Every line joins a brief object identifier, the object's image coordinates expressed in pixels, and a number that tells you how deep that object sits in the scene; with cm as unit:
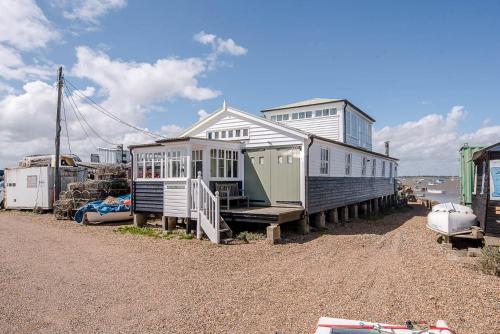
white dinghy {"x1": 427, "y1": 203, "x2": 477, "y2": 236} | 1088
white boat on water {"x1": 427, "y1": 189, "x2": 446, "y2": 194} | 6774
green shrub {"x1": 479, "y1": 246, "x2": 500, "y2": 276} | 751
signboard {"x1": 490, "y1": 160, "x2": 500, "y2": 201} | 985
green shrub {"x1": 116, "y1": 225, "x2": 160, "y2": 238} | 1323
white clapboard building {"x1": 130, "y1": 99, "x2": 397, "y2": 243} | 1225
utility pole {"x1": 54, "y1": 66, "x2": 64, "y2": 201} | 2141
